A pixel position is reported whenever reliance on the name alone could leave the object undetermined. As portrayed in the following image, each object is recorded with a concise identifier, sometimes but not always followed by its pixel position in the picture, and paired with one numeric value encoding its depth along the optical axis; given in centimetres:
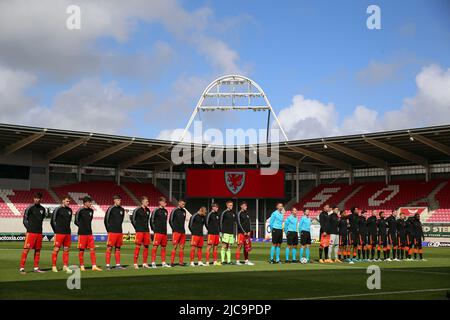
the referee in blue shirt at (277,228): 2289
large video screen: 6275
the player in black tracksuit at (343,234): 2478
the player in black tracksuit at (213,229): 2148
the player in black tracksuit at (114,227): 1845
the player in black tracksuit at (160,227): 1991
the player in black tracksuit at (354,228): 2559
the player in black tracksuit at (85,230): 1797
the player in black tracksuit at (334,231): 2408
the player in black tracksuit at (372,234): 2633
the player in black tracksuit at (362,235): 2597
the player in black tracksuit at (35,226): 1736
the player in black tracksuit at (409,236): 2714
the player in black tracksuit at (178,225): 2045
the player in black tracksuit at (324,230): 2392
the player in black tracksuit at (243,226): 2248
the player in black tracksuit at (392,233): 2700
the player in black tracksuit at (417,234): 2725
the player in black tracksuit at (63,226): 1769
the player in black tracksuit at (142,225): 1928
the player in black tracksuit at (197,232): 2083
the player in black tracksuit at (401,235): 2705
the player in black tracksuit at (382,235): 2669
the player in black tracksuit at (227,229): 2177
